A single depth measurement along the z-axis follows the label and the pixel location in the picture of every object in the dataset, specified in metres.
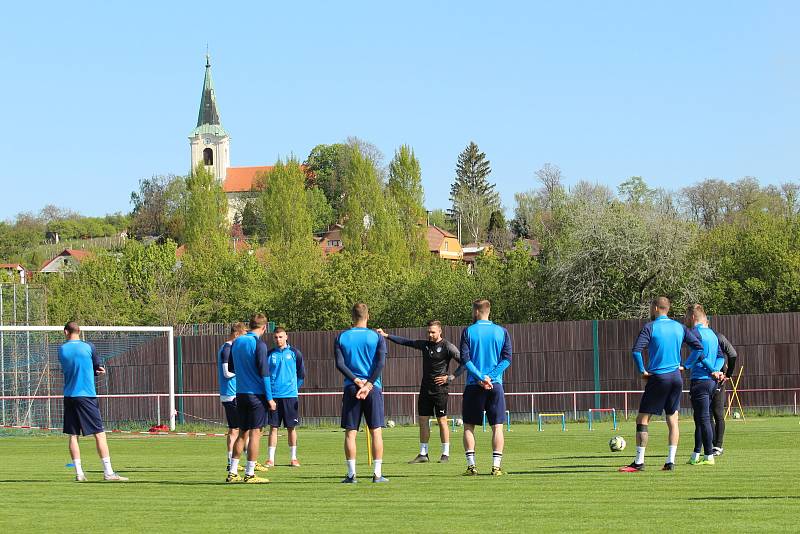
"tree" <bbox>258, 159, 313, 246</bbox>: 96.31
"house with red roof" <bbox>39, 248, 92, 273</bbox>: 134.21
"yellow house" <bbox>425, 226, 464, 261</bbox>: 136.60
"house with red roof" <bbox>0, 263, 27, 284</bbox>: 74.18
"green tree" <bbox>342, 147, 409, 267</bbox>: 85.88
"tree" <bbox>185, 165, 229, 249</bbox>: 100.81
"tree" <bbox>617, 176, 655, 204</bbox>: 103.93
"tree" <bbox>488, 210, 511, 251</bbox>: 125.66
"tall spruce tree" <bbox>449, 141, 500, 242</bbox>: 143.50
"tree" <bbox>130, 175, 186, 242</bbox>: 144.25
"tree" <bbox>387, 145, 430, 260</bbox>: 91.56
